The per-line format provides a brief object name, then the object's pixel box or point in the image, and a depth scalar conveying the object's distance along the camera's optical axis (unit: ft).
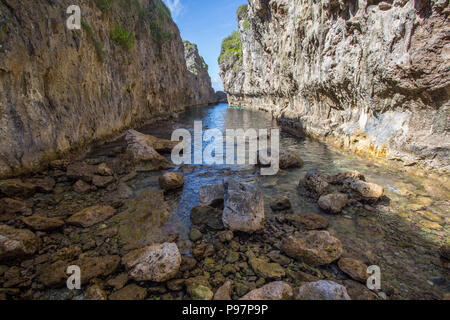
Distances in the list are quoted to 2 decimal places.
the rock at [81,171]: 20.93
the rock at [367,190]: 18.75
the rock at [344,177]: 22.45
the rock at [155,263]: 10.67
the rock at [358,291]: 10.07
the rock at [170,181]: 21.86
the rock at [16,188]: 16.39
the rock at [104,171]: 22.34
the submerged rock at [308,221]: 15.74
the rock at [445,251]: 12.32
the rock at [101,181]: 20.79
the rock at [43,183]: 18.32
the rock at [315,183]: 20.21
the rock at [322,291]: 9.29
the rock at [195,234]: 14.47
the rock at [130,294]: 9.75
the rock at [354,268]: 11.12
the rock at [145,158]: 27.43
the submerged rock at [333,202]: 17.47
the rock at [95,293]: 9.55
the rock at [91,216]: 14.98
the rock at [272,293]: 9.63
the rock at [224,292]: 9.93
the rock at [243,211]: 14.79
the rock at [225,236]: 14.05
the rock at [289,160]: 28.58
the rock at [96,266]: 10.64
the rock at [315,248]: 12.17
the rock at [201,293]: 9.96
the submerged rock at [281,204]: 18.28
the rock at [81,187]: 19.53
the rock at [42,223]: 13.74
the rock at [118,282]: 10.41
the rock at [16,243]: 10.97
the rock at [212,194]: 18.43
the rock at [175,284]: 10.46
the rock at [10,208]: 14.50
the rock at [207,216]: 15.87
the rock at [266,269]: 11.36
